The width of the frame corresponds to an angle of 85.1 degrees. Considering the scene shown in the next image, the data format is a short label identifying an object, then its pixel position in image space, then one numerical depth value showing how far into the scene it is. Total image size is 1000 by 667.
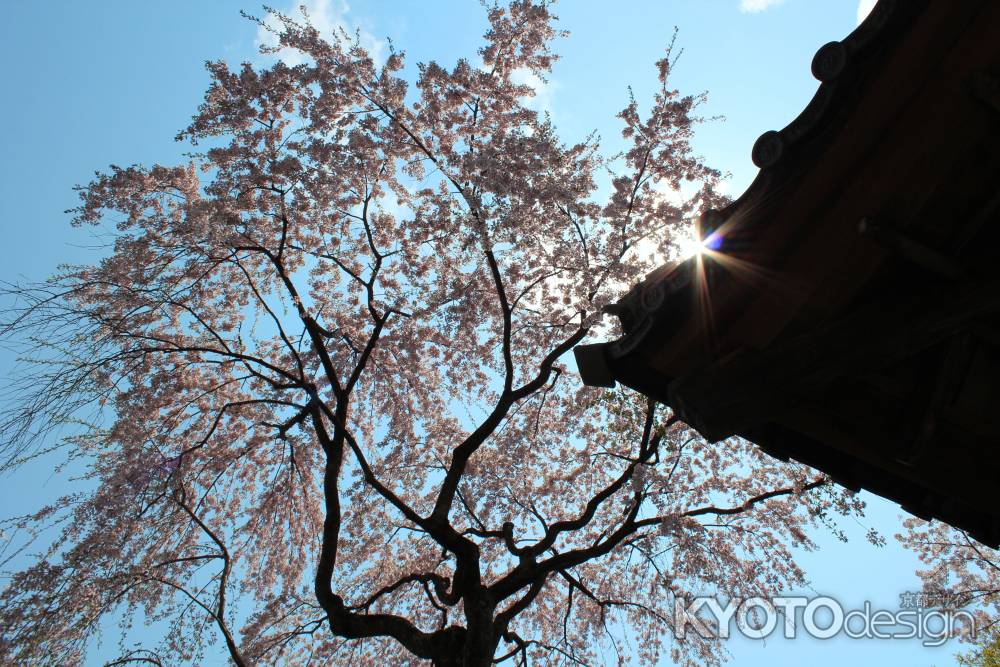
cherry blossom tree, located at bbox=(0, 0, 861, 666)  9.12
